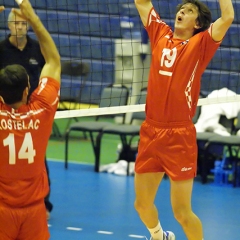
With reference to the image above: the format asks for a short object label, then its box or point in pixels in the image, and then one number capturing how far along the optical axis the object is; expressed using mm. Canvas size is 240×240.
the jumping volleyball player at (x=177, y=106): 12984
